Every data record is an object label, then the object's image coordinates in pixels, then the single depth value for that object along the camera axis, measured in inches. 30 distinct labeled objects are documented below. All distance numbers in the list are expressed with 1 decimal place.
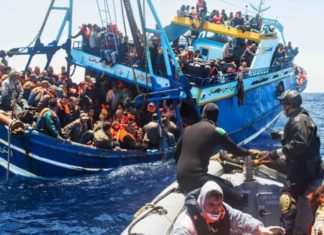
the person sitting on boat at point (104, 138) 540.7
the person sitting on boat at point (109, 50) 677.9
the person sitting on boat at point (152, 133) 594.5
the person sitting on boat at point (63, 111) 557.3
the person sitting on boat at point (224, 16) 965.4
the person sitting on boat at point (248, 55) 826.8
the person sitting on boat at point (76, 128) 543.7
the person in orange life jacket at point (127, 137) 583.8
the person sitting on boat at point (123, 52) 689.0
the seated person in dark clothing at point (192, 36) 918.4
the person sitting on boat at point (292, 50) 1091.1
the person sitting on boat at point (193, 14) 890.1
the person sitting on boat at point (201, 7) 912.6
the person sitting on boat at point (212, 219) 173.8
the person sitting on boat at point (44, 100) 523.8
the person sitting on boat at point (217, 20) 912.3
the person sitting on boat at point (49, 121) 501.7
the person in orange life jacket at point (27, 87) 601.9
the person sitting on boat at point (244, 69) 747.7
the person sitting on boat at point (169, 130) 615.8
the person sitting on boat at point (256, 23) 920.3
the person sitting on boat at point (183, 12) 906.1
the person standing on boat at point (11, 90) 550.3
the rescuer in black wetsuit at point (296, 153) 230.5
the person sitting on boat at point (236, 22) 914.1
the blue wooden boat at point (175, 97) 518.6
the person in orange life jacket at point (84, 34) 696.4
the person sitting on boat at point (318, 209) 184.7
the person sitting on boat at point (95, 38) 681.6
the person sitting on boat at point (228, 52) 823.7
